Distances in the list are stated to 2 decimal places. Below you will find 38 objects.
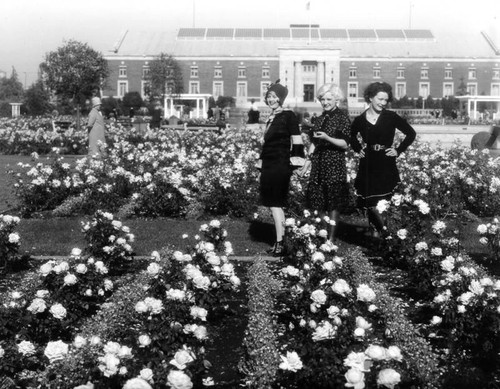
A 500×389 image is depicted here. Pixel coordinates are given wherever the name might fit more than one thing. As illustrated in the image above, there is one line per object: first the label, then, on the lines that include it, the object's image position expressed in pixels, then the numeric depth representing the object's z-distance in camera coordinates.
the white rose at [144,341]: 3.46
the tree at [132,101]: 61.54
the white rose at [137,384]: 2.83
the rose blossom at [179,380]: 2.98
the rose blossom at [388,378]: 3.02
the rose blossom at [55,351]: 3.33
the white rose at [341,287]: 3.92
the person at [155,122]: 29.29
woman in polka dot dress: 6.67
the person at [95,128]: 13.52
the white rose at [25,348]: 3.69
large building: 75.94
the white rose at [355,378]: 3.00
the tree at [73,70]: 36.75
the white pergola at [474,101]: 51.51
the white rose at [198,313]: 3.79
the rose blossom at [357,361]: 3.15
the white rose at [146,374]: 3.06
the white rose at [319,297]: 3.96
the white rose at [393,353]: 3.20
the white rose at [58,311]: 4.19
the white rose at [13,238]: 6.07
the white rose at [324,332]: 3.67
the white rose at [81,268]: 4.83
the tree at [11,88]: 76.46
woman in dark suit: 6.72
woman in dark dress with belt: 6.82
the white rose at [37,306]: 4.23
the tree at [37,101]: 51.38
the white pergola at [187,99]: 56.17
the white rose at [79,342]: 3.38
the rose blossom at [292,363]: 3.47
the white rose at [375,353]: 3.12
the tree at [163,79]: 59.44
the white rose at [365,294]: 3.85
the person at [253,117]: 28.08
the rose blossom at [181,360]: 3.18
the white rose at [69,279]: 4.65
